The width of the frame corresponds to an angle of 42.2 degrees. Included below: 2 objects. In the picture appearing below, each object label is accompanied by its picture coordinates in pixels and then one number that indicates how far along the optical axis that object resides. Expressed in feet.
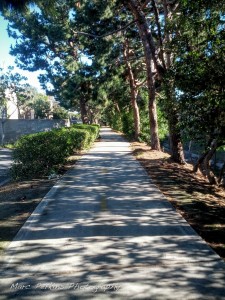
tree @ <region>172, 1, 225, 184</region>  22.52
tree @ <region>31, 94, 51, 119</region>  186.44
